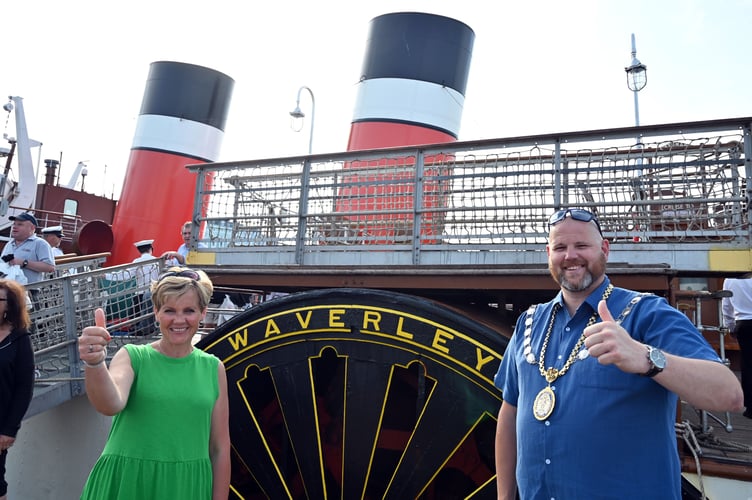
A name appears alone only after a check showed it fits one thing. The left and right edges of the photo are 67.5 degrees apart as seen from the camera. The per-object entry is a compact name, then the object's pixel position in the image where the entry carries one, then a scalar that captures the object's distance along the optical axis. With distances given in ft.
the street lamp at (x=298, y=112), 32.35
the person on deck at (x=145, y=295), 15.83
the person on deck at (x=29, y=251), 16.20
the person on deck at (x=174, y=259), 16.28
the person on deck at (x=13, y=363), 10.64
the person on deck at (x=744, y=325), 13.20
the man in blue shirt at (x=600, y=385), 4.73
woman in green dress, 6.86
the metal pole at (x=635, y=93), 28.02
